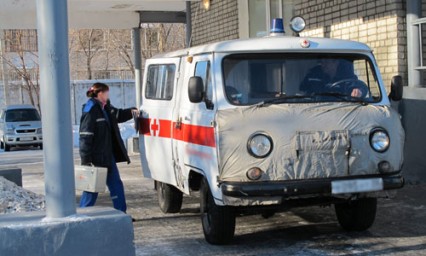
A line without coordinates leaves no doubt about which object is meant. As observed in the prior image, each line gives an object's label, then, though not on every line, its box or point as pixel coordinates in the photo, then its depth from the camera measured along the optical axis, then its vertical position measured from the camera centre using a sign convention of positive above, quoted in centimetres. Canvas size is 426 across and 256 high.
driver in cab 657 +15
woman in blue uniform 741 -48
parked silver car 2408 -99
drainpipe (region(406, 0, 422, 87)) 951 +71
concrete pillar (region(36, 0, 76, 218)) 477 -2
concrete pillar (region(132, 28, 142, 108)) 1994 +131
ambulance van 601 -35
